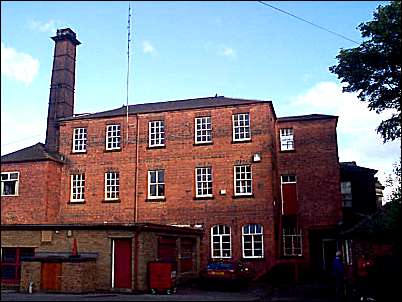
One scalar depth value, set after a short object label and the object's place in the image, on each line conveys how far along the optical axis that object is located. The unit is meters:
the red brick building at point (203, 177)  28.83
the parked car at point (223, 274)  22.84
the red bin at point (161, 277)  21.44
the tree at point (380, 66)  22.95
